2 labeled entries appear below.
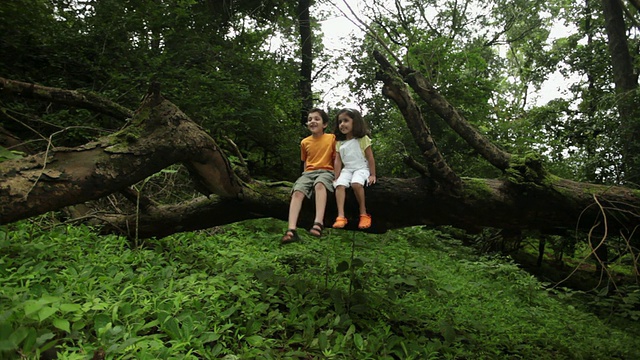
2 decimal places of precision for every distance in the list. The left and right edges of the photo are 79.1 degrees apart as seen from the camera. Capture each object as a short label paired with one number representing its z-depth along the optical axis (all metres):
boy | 3.56
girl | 3.62
